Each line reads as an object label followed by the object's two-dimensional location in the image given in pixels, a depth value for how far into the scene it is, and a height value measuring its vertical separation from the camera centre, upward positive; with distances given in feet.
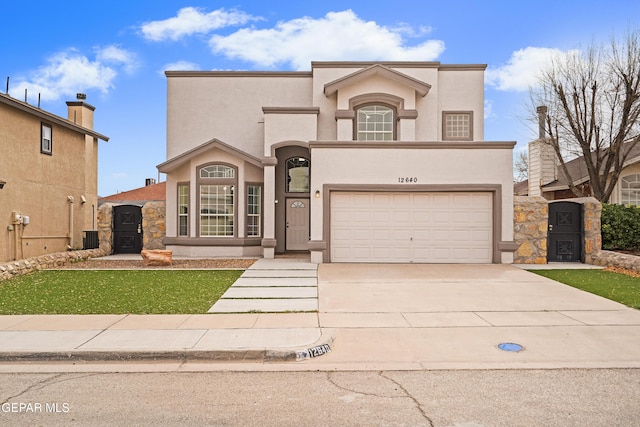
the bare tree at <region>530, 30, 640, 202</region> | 61.93 +14.59
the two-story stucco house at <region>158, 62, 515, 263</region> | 51.29 +5.91
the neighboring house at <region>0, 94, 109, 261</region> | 56.44 +5.20
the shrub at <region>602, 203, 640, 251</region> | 52.70 -1.16
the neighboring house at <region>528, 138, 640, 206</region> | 71.31 +7.12
